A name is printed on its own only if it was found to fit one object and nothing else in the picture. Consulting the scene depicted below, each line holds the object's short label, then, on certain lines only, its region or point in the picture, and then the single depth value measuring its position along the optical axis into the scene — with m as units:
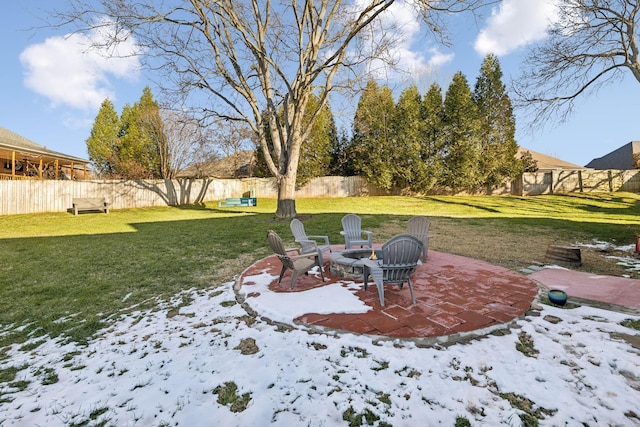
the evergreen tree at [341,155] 24.36
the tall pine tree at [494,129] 21.92
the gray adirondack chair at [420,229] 6.36
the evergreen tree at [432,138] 22.02
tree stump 6.30
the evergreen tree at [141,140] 24.17
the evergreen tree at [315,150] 22.42
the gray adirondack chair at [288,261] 4.73
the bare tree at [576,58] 9.97
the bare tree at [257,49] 10.36
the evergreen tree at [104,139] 28.47
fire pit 5.23
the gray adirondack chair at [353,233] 6.59
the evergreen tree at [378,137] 22.05
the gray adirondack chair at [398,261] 4.00
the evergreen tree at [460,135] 21.69
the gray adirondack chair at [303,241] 5.89
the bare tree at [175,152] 23.24
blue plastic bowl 3.98
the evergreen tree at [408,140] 21.78
